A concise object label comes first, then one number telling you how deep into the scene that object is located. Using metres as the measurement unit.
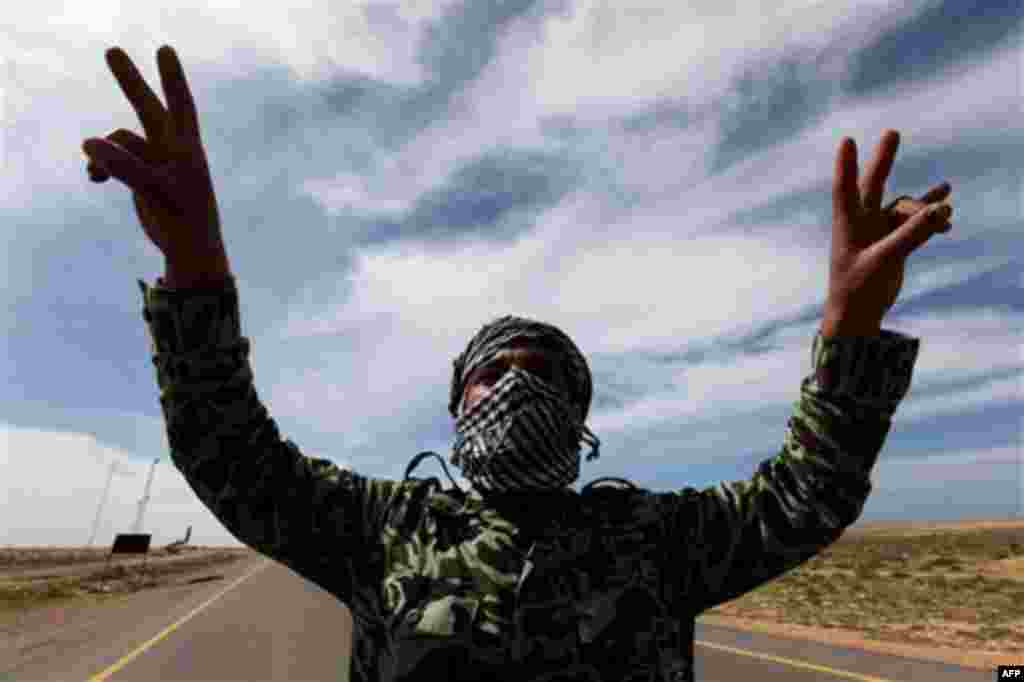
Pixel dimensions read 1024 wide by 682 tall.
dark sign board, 37.25
